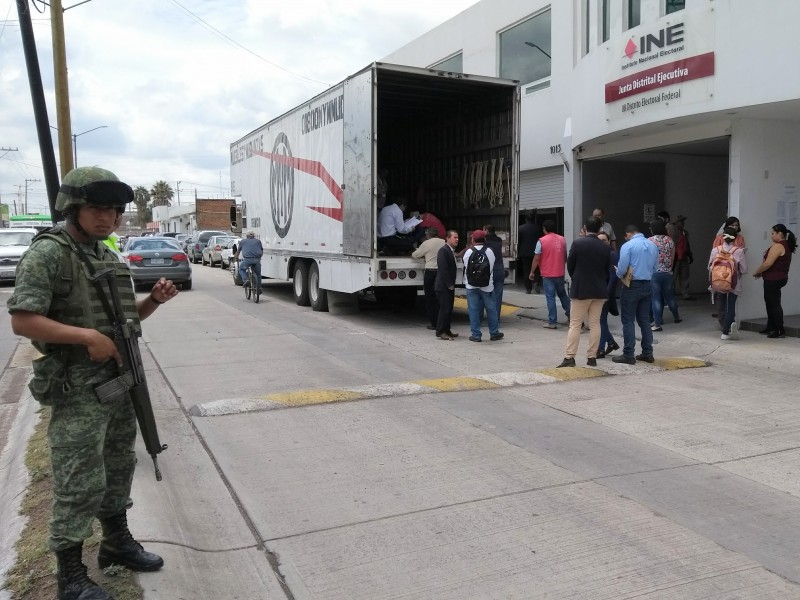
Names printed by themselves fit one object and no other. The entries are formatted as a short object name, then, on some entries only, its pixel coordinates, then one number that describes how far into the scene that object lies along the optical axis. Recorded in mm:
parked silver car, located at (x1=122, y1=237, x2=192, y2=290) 18828
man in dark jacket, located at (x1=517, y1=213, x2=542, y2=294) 15625
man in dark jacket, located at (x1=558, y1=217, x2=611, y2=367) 8727
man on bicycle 16062
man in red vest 11828
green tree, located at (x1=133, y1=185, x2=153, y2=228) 111169
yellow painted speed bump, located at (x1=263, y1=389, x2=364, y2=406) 7035
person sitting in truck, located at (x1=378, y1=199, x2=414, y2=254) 12602
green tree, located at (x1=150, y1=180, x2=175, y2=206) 111438
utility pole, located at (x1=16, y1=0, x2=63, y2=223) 10477
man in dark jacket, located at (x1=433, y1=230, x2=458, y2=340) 10883
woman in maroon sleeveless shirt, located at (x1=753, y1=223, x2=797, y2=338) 10375
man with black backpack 10602
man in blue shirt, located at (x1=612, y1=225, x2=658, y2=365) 8914
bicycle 16203
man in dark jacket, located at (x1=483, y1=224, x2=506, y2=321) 10820
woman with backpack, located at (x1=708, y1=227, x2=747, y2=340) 10320
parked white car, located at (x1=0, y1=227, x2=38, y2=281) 20891
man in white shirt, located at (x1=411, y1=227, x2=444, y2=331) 11648
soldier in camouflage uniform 2936
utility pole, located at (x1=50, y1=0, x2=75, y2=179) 11734
